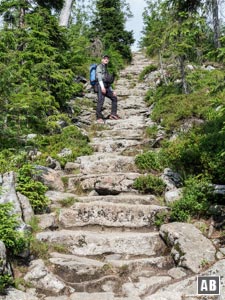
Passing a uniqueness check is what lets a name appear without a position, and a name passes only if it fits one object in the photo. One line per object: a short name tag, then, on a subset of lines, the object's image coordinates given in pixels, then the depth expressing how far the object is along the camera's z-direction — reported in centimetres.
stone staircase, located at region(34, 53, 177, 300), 493
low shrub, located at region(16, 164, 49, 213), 653
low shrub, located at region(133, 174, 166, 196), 747
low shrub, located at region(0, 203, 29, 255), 486
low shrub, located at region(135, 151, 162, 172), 845
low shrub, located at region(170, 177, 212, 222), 636
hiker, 1254
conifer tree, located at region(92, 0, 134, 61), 2720
